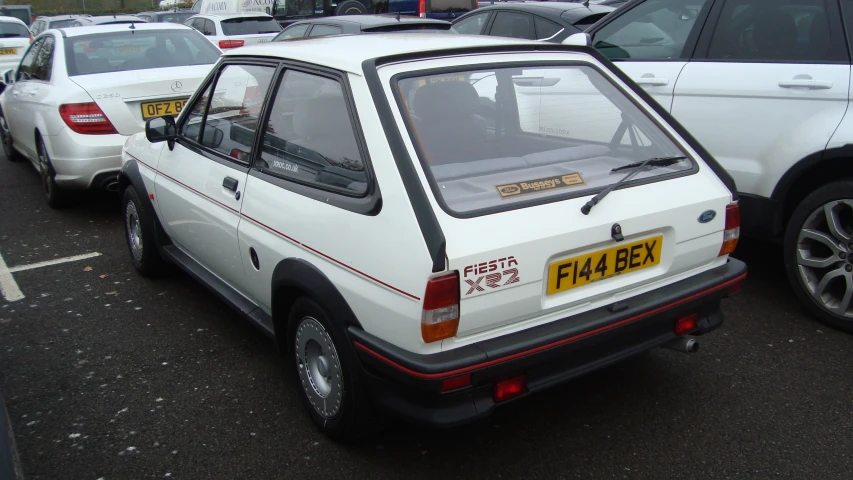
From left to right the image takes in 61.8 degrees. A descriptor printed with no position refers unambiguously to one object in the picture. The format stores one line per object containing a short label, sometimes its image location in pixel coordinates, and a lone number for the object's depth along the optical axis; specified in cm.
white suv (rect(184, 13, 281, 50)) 1510
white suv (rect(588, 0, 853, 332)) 389
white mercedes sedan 604
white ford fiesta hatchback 249
